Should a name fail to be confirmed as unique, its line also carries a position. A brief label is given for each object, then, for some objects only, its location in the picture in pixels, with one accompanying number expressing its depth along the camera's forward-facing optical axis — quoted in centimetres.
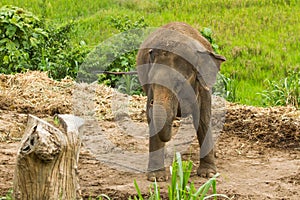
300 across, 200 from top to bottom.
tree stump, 829
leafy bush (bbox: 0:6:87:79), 1862
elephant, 1055
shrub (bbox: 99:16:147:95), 1809
